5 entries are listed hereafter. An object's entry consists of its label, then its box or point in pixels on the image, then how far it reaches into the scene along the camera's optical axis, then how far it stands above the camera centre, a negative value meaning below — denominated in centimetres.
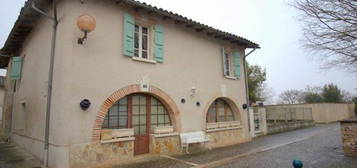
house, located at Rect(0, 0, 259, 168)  603 +82
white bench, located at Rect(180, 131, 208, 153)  810 -133
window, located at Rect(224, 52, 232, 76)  1098 +219
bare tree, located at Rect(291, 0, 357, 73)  538 +208
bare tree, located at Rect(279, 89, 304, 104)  5014 +184
